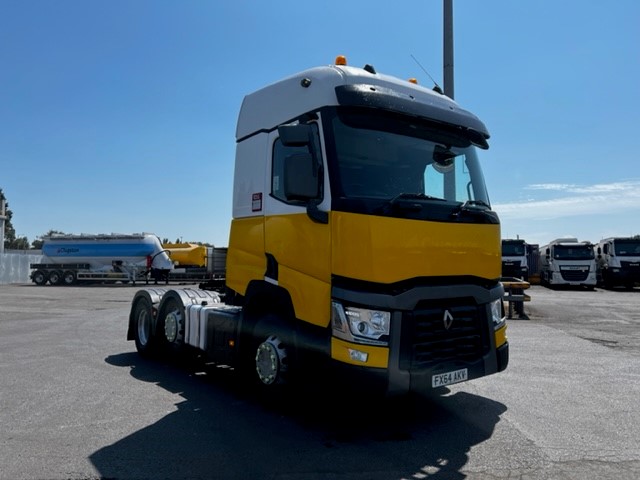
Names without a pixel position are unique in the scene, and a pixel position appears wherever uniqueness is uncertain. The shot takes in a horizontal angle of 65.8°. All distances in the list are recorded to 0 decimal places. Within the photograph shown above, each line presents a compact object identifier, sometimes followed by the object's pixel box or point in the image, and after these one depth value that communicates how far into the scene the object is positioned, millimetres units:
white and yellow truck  4270
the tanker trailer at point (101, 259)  35062
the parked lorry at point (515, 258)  30047
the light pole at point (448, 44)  10805
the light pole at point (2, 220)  48425
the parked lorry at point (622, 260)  29312
